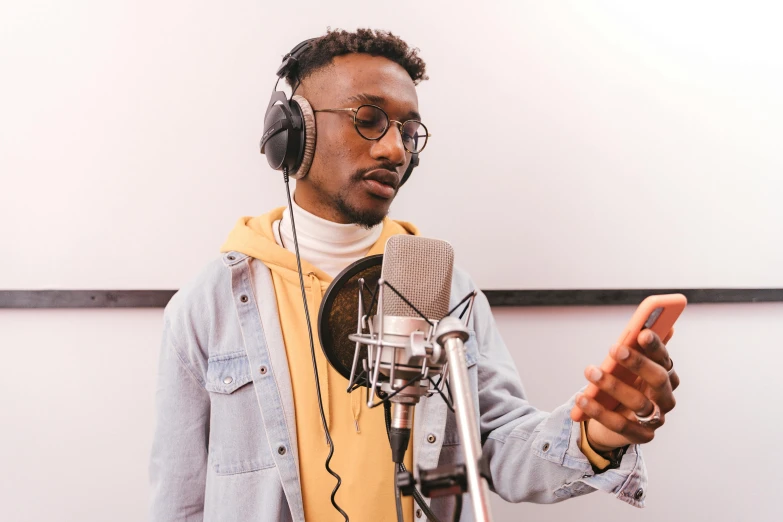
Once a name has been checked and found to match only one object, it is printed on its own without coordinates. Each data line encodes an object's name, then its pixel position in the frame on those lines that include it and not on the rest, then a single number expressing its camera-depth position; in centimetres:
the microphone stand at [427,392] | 43
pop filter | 74
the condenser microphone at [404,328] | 56
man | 97
